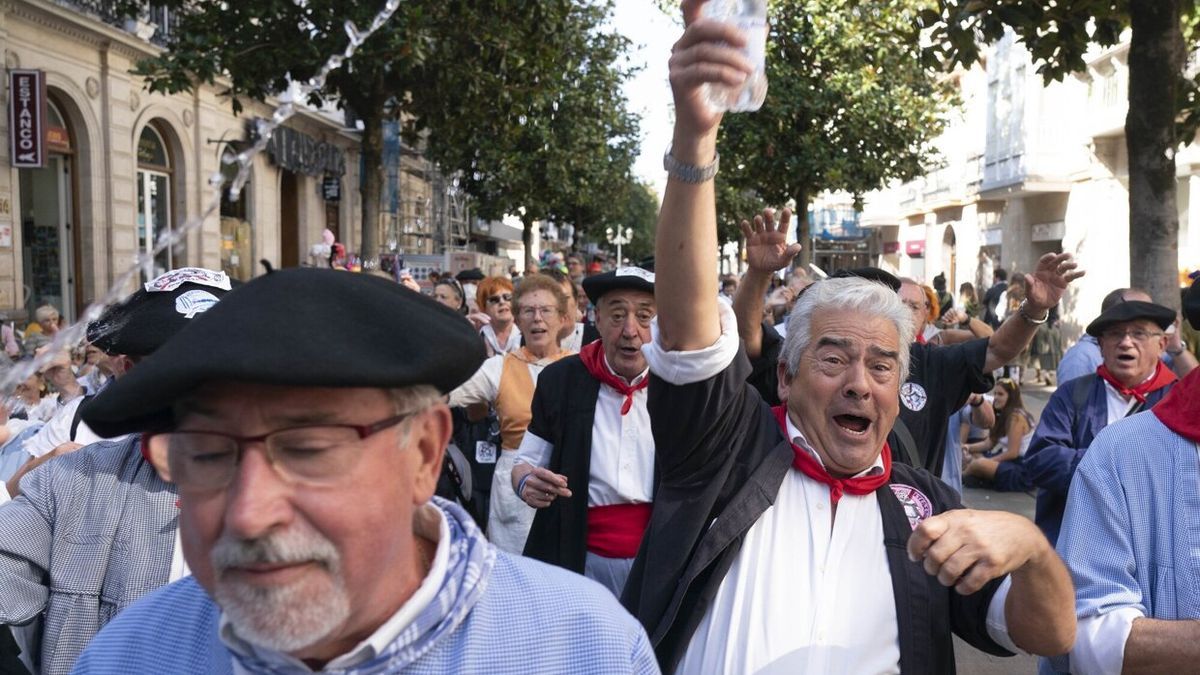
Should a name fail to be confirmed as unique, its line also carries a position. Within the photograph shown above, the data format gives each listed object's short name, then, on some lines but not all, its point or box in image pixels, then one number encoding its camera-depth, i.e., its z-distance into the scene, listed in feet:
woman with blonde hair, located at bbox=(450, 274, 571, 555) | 16.69
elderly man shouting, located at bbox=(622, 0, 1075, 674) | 7.89
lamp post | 193.26
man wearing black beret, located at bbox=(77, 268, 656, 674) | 4.75
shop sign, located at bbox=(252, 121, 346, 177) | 89.88
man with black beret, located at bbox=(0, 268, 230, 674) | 8.36
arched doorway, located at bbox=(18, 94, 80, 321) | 57.41
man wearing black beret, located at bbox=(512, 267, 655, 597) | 13.48
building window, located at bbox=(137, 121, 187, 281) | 67.92
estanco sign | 50.42
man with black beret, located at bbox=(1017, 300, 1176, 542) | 16.42
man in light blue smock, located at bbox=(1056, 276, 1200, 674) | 8.55
